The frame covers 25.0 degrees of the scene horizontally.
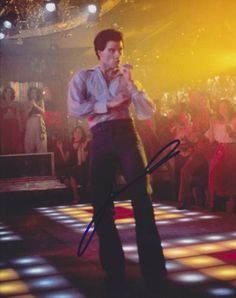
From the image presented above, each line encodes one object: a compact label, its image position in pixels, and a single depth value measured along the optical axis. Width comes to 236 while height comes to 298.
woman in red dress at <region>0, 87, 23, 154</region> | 14.89
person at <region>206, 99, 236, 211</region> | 7.71
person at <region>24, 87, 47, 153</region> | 13.69
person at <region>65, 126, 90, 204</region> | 10.24
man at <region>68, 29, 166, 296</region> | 3.80
